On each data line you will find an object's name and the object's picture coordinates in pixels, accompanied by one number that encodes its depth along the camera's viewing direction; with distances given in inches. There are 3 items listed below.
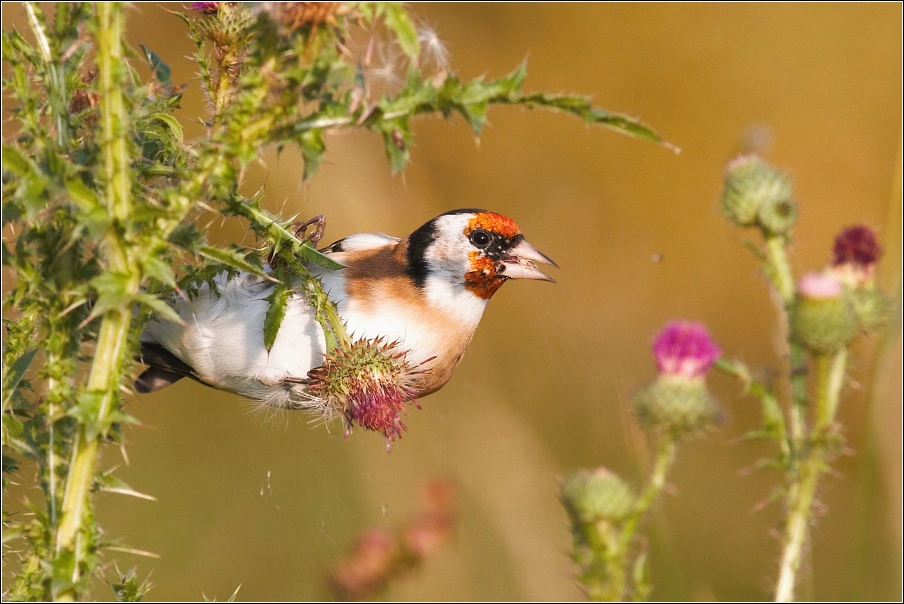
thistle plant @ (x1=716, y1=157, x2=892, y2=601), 131.0
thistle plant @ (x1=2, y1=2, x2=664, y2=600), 130.0
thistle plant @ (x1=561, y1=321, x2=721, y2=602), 130.5
